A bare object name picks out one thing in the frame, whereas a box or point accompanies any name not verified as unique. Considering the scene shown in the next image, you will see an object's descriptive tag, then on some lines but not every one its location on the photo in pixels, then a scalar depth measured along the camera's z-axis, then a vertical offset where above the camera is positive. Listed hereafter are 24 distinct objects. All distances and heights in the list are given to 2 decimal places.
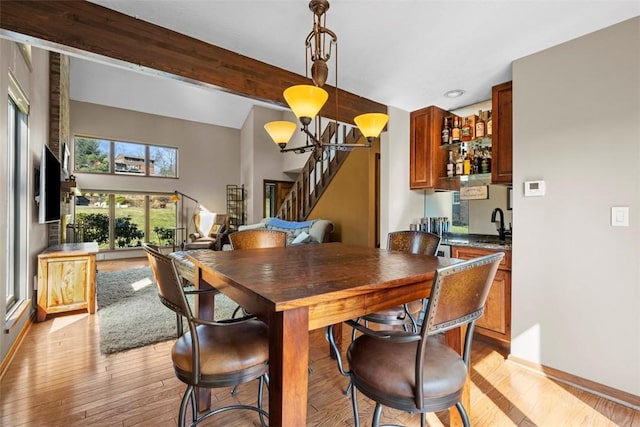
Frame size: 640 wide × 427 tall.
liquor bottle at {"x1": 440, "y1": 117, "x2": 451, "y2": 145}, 3.33 +0.90
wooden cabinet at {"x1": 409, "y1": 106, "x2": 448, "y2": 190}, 3.31 +0.73
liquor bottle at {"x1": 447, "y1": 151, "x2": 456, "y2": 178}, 3.30 +0.50
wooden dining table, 0.93 -0.30
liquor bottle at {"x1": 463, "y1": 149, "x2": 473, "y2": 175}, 3.15 +0.51
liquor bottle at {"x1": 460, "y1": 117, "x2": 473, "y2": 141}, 3.18 +0.88
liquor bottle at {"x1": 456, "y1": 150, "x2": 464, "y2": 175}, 3.21 +0.51
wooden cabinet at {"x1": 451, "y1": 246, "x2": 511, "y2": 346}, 2.50 -0.84
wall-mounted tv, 2.90 +0.25
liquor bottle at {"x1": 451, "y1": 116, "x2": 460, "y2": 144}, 3.23 +0.88
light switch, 1.88 -0.03
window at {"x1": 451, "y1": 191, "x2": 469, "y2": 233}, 3.34 -0.03
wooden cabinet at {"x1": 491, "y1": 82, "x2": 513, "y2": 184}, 2.62 +0.71
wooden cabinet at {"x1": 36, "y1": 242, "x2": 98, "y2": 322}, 3.09 -0.75
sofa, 5.36 -0.36
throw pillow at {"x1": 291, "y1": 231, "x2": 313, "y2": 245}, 5.28 -0.49
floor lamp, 8.12 -0.15
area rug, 2.68 -1.16
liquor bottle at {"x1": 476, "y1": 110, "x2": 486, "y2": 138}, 3.03 +0.88
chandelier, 1.68 +0.71
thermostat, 2.25 +0.18
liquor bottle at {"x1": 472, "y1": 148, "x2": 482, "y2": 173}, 3.09 +0.52
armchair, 7.28 -0.48
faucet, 2.97 -0.13
